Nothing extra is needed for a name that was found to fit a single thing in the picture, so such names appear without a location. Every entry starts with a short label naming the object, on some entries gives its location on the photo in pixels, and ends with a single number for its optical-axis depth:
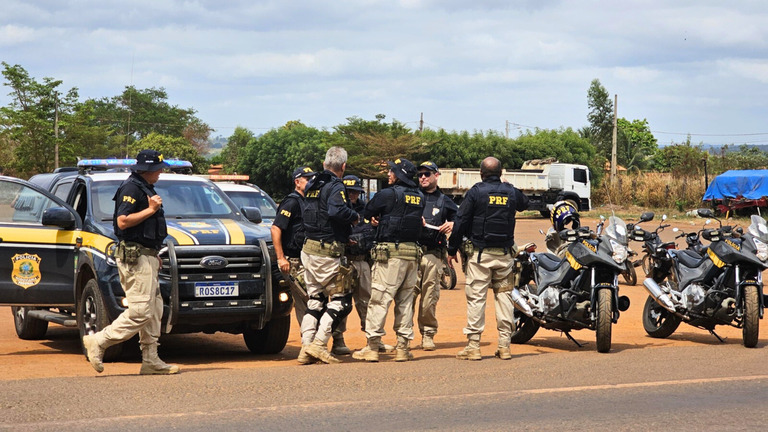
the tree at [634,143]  73.06
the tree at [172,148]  72.00
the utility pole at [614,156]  59.47
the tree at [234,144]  92.79
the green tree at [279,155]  67.84
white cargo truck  47.97
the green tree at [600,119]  73.12
